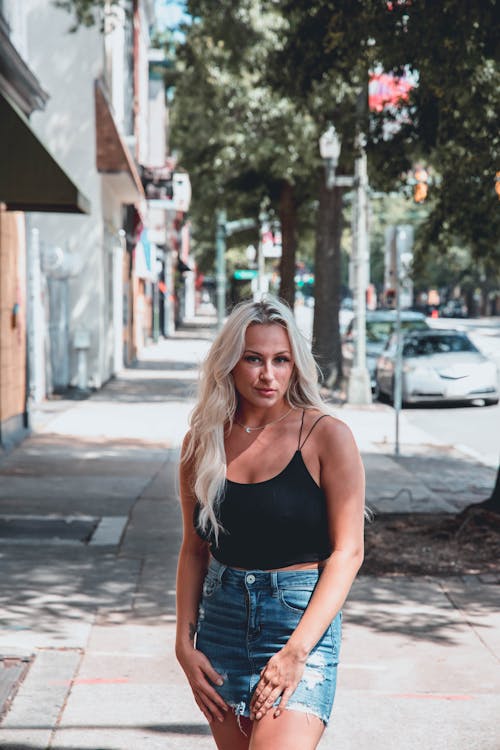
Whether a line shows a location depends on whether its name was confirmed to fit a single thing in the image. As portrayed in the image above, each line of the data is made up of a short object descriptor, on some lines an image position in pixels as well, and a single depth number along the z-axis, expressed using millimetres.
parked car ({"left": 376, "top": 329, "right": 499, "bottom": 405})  22922
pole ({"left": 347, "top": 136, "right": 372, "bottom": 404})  22609
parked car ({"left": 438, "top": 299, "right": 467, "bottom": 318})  102562
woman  3072
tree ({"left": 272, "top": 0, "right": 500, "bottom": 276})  10102
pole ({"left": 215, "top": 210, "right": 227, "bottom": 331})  38681
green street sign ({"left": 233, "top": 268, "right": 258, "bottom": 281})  59500
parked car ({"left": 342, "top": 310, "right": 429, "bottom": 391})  27266
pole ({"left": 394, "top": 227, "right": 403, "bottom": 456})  14695
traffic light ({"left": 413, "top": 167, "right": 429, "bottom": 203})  13758
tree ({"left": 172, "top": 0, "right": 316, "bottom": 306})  22000
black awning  11594
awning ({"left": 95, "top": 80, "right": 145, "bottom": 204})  23375
